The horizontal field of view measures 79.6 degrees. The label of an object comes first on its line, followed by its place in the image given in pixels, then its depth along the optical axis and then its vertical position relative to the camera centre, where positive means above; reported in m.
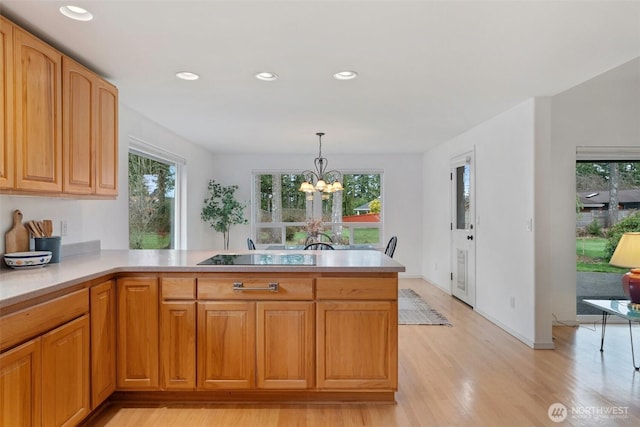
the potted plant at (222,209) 6.40 +0.08
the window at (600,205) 4.43 +0.10
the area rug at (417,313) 4.34 -1.21
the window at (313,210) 7.13 +0.08
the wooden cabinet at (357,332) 2.47 -0.76
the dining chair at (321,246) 4.64 -0.40
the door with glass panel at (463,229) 4.94 -0.21
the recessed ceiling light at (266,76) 2.91 +1.06
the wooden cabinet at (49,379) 1.61 -0.78
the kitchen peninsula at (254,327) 2.46 -0.73
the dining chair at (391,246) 5.13 -0.43
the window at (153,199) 4.16 +0.18
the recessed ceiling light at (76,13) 1.99 +1.06
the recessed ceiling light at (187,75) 2.89 +1.06
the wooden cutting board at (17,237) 2.34 -0.15
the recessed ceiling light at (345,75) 2.87 +1.06
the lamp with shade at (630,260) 2.95 -0.36
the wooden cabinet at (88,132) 2.39 +0.56
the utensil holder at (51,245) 2.48 -0.20
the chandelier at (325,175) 7.06 +0.71
